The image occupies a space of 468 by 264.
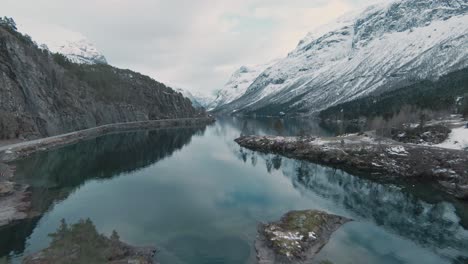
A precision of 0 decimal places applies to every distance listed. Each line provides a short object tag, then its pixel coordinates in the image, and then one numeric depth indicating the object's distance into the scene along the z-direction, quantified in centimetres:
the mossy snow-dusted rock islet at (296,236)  4728
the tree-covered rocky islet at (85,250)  3881
